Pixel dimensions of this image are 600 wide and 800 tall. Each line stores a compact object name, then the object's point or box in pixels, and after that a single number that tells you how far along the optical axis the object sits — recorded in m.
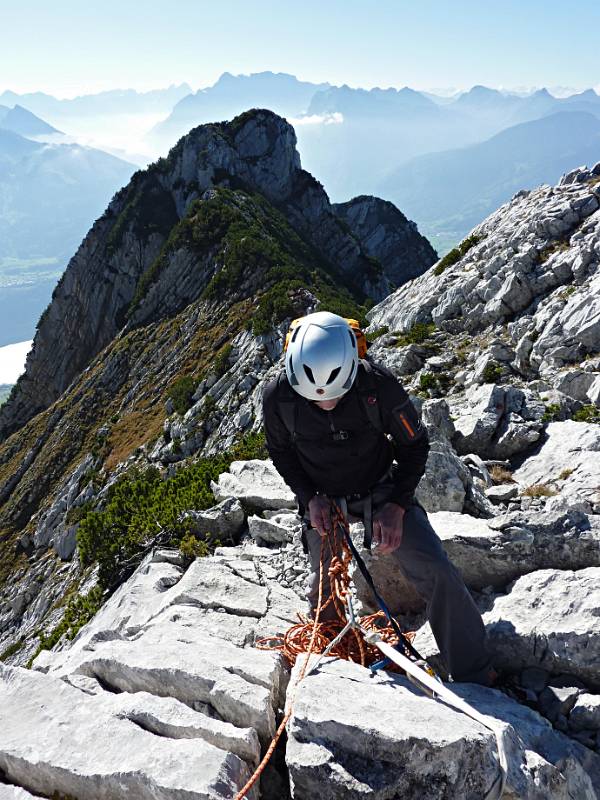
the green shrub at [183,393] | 45.35
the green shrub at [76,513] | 34.69
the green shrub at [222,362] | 44.63
